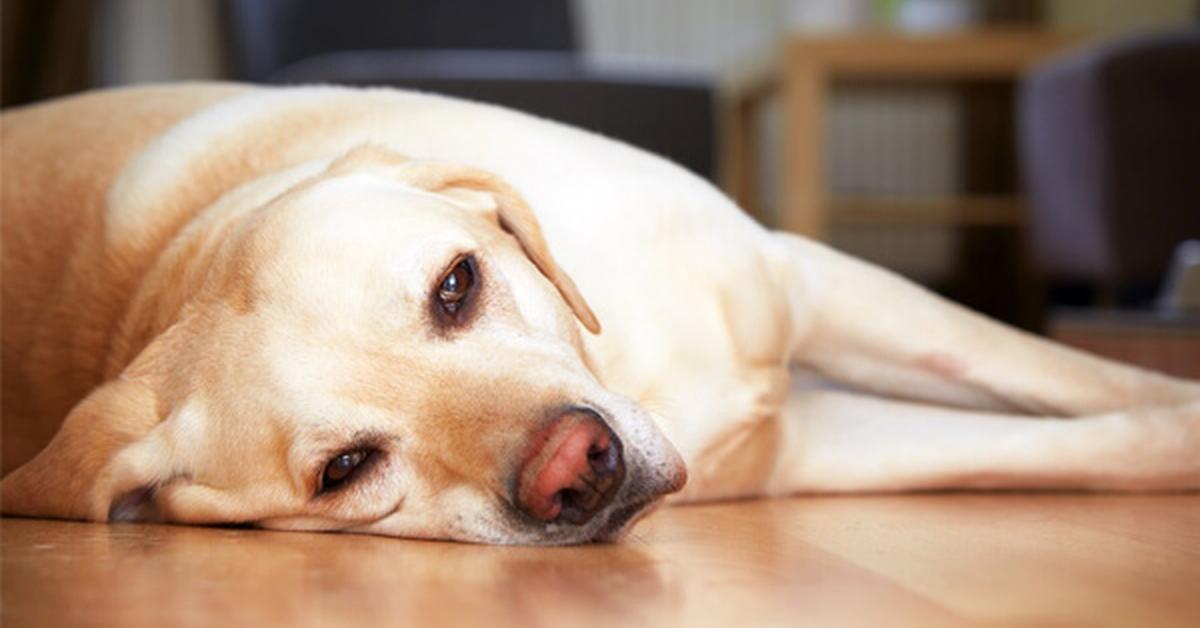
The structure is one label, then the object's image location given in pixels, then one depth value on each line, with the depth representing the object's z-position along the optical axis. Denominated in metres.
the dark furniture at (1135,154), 5.01
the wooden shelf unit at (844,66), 6.42
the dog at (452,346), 1.56
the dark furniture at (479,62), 4.50
